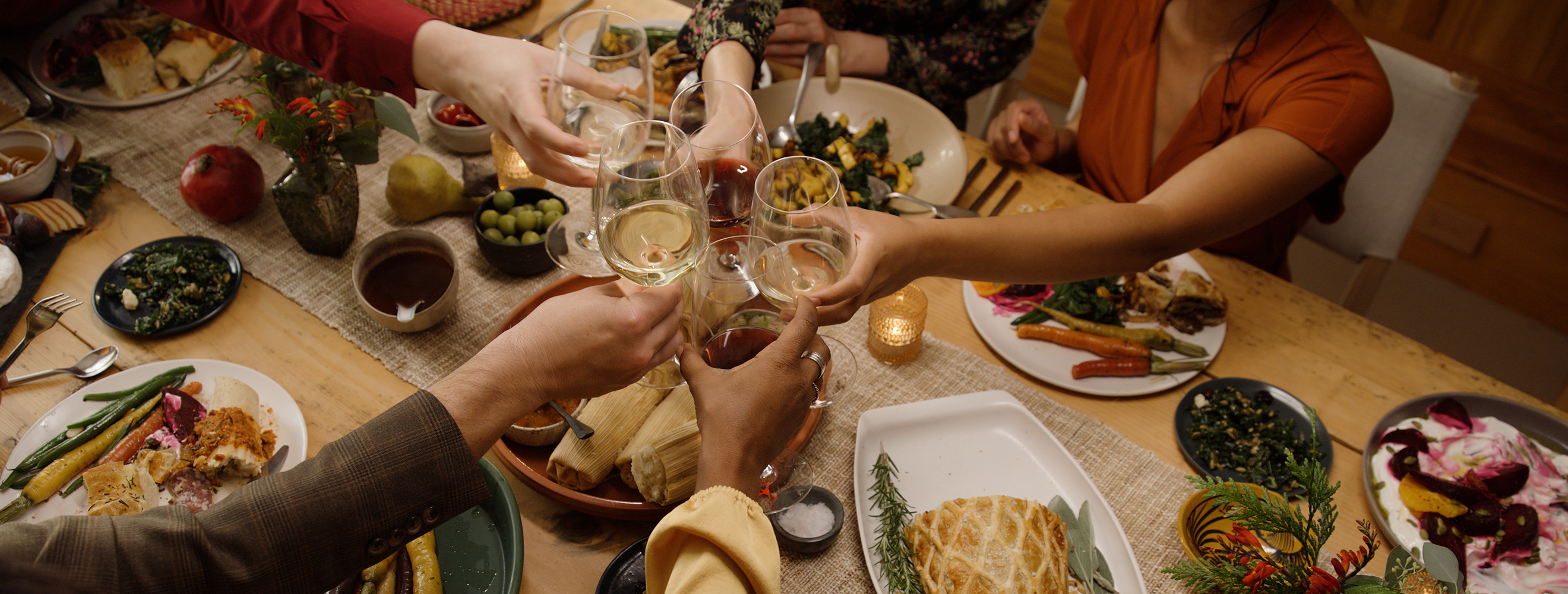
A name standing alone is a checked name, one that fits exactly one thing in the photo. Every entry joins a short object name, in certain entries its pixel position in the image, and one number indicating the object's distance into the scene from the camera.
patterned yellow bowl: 1.16
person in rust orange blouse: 1.36
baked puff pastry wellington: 1.07
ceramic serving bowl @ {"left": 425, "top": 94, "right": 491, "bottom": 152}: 1.75
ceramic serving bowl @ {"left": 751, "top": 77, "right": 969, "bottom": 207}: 1.84
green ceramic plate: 1.09
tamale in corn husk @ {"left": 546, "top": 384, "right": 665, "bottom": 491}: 1.15
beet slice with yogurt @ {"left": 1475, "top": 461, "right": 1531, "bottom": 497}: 1.22
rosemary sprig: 1.11
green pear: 1.60
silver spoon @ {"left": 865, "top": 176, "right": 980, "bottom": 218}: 1.67
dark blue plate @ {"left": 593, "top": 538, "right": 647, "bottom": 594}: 1.06
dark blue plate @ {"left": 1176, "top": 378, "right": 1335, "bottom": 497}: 1.33
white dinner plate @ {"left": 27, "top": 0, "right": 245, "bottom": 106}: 1.86
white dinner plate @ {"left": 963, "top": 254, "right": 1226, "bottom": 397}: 1.43
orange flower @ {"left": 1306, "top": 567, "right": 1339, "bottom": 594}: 0.98
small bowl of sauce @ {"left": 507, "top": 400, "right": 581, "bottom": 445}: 1.18
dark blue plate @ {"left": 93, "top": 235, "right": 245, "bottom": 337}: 1.41
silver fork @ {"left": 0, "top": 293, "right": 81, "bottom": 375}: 1.37
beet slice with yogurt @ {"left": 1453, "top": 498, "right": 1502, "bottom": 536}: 1.20
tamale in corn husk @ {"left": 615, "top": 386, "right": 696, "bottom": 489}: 1.16
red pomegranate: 1.58
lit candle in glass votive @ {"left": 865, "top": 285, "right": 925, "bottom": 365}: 1.43
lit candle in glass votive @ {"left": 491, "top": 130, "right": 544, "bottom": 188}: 1.66
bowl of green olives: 1.50
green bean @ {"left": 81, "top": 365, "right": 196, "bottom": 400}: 1.28
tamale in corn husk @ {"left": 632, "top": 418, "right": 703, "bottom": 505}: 1.12
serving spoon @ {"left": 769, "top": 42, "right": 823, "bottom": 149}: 1.86
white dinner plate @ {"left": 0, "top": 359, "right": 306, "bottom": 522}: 1.15
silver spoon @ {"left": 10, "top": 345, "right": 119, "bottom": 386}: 1.33
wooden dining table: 1.23
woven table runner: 1.24
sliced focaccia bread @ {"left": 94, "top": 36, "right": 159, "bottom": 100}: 1.82
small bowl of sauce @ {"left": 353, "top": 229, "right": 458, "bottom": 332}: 1.39
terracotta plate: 1.14
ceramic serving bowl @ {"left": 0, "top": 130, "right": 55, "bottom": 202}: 1.58
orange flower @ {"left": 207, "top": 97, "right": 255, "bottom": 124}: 1.34
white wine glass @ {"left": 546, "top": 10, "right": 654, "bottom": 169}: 1.22
